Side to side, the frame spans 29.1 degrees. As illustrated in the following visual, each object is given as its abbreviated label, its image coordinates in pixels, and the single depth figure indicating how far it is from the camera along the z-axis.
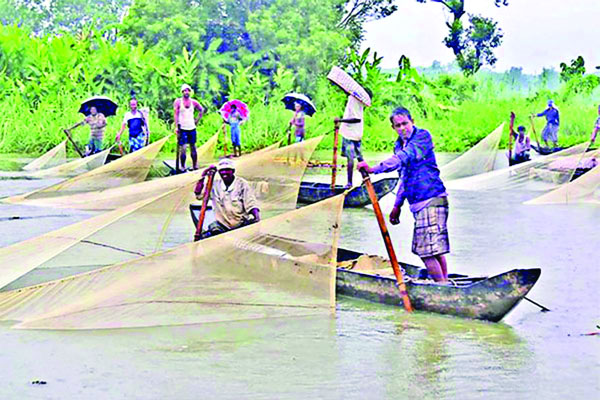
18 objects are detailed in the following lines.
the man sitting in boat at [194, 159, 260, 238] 8.76
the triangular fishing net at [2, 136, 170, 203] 13.57
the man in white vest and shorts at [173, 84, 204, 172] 17.00
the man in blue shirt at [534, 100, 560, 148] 22.75
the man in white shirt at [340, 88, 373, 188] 14.55
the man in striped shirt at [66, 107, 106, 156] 19.75
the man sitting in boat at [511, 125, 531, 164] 19.59
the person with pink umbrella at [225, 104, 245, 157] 21.33
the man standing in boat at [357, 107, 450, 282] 7.53
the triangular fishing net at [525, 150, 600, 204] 15.16
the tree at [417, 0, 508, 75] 37.50
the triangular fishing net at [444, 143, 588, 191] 16.23
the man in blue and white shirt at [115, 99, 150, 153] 18.59
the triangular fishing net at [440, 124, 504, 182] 17.11
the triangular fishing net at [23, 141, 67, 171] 19.50
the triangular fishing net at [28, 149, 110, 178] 17.45
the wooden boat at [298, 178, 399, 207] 13.44
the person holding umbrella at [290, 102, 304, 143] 19.41
